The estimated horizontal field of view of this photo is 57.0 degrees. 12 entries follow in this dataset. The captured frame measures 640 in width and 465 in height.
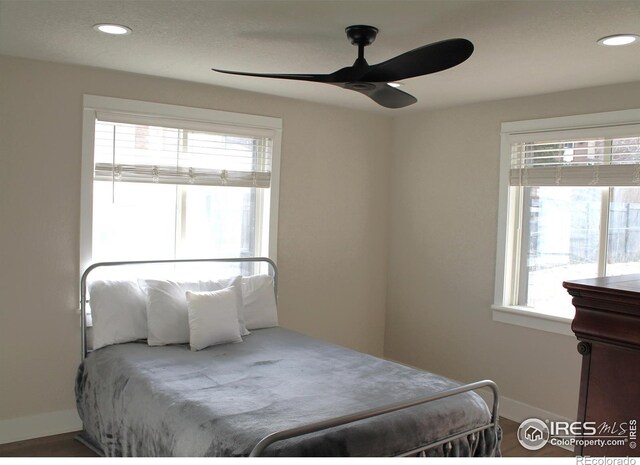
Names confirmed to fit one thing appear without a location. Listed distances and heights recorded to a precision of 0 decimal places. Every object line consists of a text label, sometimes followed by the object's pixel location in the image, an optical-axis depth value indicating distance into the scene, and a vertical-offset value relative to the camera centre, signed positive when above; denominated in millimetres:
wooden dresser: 1175 -270
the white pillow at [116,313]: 3498 -645
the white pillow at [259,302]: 4012 -624
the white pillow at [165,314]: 3529 -644
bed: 2336 -851
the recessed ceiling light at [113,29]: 2711 +831
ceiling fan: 2180 +609
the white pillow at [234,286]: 3828 -507
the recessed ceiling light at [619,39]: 2656 +858
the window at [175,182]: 3805 +184
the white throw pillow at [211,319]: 3494 -661
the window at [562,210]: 3695 +99
